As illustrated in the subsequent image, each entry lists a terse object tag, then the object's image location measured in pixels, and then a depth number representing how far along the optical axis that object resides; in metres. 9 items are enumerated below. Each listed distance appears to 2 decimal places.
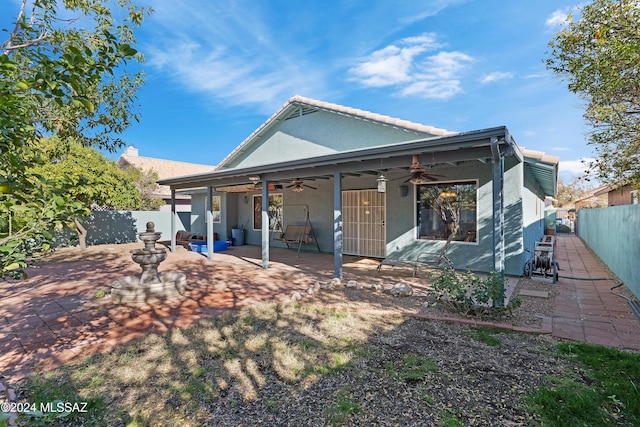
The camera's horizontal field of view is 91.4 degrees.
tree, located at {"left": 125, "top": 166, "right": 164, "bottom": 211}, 20.08
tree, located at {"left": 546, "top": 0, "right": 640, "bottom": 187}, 5.43
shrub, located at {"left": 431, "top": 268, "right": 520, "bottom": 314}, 4.45
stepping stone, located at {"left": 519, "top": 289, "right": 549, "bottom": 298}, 5.84
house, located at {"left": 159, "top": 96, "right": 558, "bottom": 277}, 5.85
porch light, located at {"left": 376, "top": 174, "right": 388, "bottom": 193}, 6.66
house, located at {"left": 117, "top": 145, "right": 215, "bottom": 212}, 22.70
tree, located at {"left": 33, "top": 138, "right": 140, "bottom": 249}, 12.02
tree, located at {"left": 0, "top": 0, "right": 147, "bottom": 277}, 1.63
